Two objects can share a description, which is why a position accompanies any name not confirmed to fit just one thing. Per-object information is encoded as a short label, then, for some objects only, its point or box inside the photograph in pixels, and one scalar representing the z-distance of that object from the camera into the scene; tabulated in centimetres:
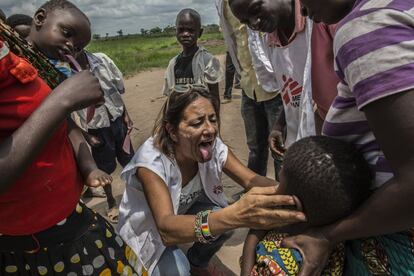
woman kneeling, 192
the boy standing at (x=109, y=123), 348
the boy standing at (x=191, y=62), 396
